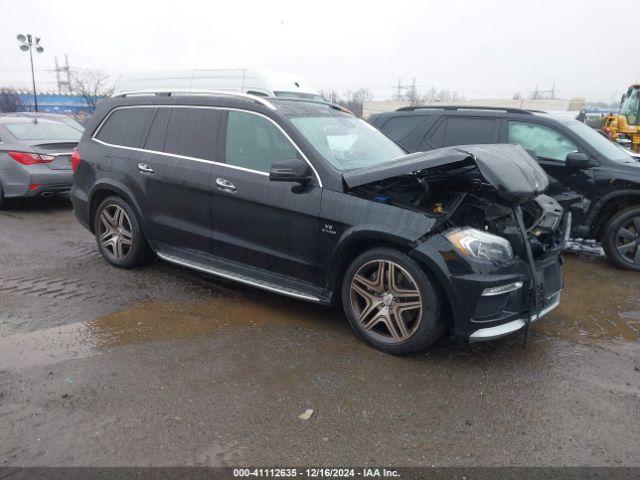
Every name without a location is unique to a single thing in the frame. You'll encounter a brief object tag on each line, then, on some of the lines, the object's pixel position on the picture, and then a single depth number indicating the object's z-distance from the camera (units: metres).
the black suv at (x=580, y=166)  6.06
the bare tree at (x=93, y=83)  48.37
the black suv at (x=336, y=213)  3.53
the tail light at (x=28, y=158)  8.24
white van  7.26
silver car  8.22
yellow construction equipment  18.67
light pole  23.44
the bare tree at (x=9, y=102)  29.31
